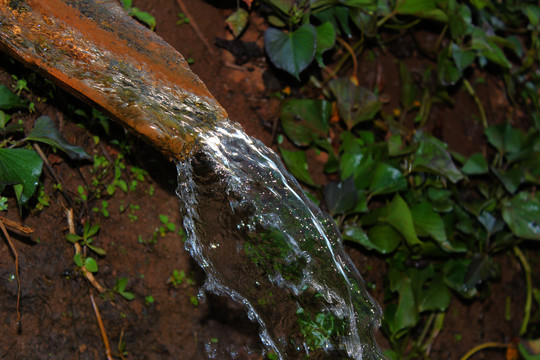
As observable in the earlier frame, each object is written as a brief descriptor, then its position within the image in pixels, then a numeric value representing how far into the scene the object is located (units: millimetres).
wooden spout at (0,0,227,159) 671
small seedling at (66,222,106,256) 747
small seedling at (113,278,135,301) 765
